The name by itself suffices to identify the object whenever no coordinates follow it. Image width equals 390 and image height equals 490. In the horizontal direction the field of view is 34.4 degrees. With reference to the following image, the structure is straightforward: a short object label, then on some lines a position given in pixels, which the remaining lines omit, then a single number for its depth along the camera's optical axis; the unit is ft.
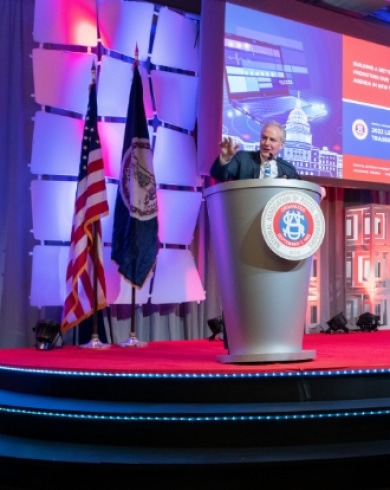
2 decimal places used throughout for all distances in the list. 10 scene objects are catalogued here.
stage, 6.60
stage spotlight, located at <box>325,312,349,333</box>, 17.03
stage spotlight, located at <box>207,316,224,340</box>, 14.73
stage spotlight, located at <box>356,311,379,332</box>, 17.62
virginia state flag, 13.92
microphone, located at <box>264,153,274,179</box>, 9.29
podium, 7.85
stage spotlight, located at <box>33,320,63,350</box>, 12.60
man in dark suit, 8.73
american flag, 13.41
